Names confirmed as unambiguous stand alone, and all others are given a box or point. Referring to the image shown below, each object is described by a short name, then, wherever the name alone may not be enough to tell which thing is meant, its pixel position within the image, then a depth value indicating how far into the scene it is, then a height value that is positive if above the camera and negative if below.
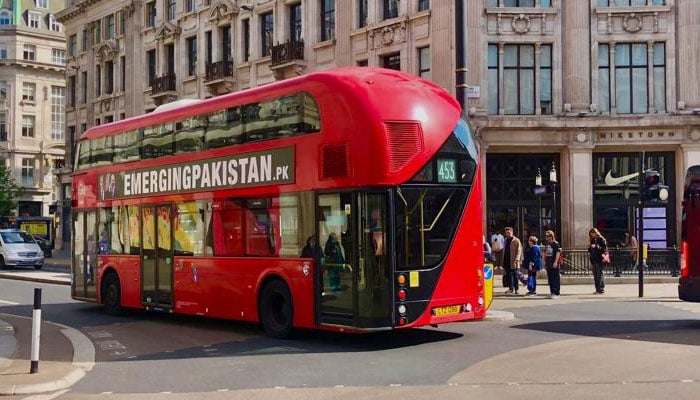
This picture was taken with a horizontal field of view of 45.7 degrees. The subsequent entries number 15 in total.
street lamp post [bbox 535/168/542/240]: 31.95 -0.12
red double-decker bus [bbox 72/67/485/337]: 11.56 +0.00
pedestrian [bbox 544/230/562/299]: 21.14 -1.58
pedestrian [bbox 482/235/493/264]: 22.58 -1.40
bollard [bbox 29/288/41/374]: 10.20 -1.58
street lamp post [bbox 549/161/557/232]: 31.59 +0.08
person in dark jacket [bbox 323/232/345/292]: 11.93 -0.80
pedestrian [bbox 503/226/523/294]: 22.33 -1.48
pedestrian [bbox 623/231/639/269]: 27.02 -1.56
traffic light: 21.30 +0.36
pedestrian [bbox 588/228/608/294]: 22.39 -1.41
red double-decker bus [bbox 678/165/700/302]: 14.32 -0.68
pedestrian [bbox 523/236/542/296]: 22.07 -1.58
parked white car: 40.53 -2.20
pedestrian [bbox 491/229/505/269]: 29.08 -1.56
